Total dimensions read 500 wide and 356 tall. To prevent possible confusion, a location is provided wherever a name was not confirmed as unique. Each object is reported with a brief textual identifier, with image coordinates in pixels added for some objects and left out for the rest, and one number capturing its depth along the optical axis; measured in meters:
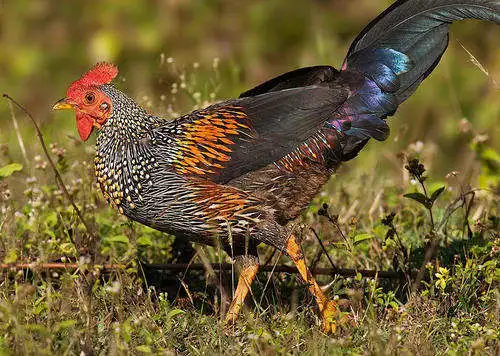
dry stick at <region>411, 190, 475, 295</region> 8.67
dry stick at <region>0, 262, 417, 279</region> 9.63
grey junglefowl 9.34
